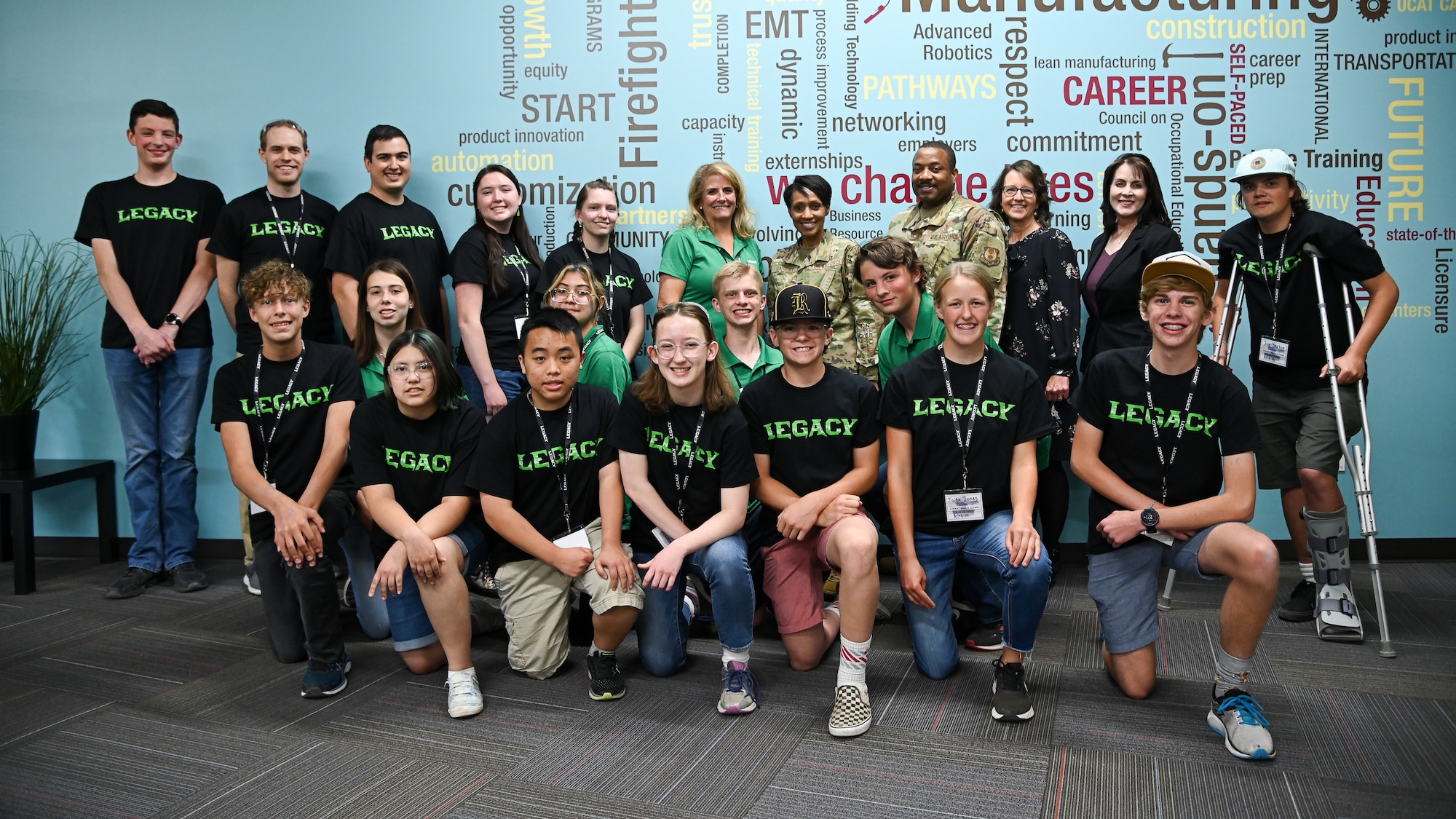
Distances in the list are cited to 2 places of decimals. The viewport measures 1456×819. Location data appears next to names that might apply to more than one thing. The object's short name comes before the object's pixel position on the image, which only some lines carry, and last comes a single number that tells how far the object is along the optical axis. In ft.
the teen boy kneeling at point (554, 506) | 8.81
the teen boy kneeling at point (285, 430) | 9.54
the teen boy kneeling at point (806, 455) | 8.84
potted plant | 12.78
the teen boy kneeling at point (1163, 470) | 7.93
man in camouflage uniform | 11.34
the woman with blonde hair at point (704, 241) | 12.10
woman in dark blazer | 11.60
